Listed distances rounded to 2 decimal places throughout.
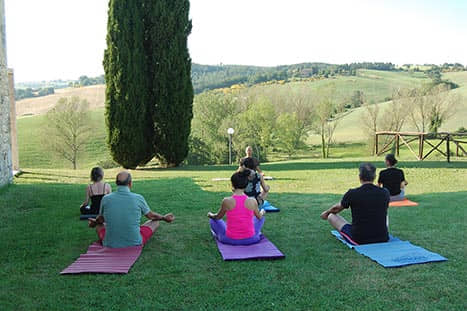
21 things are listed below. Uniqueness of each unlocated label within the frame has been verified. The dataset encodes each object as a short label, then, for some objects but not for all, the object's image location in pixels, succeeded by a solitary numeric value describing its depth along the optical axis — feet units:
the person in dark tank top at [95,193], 24.12
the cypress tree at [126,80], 58.39
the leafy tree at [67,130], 110.52
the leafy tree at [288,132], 123.13
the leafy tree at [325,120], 130.52
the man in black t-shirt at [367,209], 18.11
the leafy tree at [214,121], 113.91
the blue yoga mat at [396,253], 16.12
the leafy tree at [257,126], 119.14
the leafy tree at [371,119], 120.37
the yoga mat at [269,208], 26.70
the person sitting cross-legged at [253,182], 25.16
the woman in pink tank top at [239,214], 18.58
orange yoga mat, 28.19
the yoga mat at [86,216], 24.62
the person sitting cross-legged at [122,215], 17.99
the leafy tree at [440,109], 112.27
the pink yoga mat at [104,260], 15.38
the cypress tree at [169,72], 60.03
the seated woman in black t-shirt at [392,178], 28.37
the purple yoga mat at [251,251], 16.90
